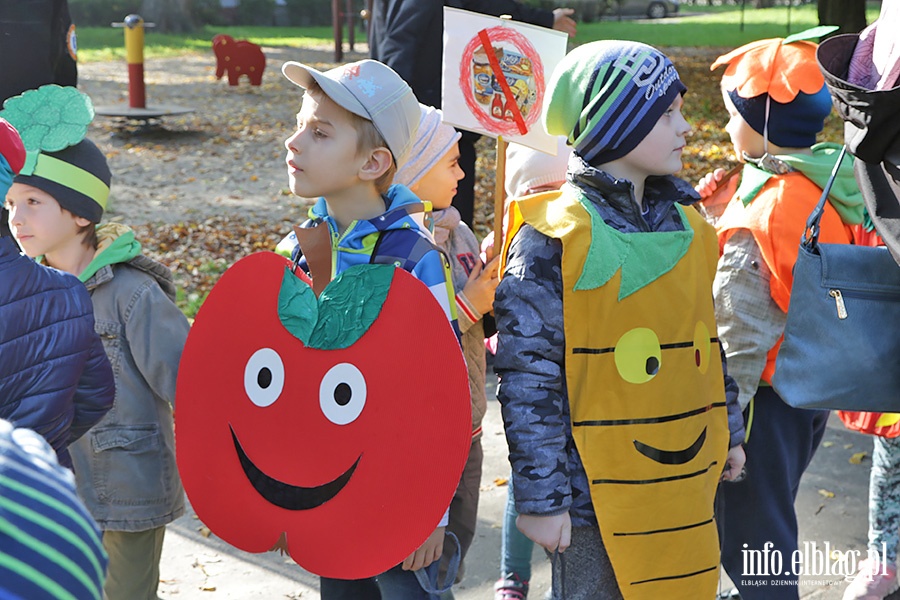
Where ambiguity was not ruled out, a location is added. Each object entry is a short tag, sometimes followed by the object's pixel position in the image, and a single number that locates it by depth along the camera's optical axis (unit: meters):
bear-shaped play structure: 18.91
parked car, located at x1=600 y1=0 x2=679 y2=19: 43.91
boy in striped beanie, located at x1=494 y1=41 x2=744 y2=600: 2.51
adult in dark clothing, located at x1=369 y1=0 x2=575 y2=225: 5.34
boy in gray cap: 2.61
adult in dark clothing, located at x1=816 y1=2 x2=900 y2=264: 1.89
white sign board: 3.41
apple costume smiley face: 2.40
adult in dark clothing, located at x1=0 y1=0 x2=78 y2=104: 4.32
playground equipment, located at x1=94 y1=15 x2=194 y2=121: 13.58
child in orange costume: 3.24
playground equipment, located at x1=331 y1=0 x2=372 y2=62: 20.87
